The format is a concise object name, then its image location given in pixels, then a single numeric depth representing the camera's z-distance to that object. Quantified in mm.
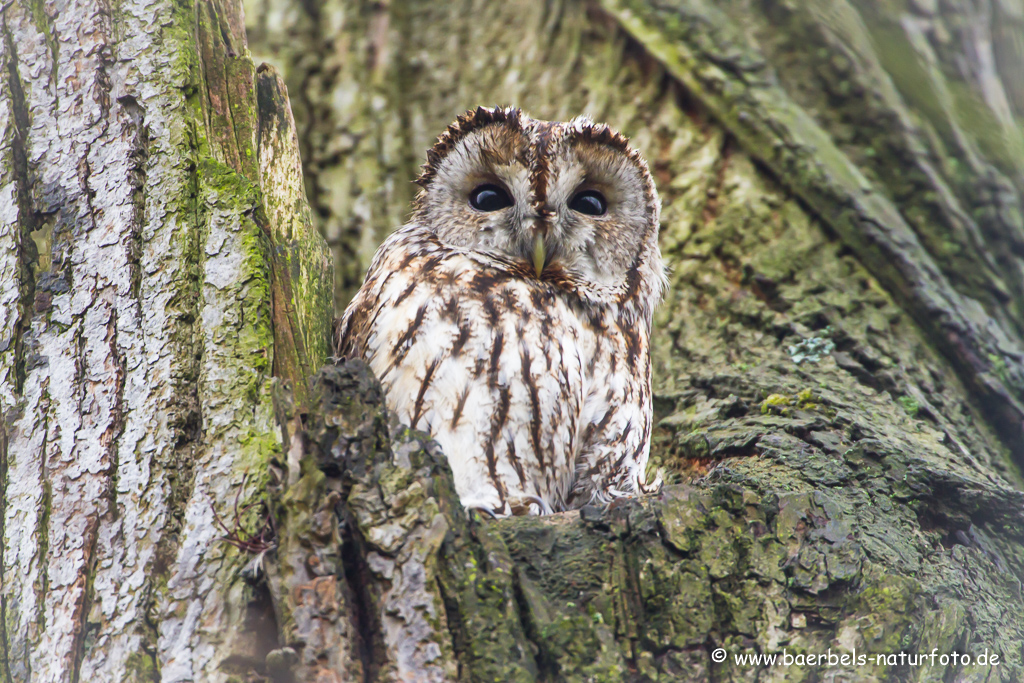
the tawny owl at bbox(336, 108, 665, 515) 10101
